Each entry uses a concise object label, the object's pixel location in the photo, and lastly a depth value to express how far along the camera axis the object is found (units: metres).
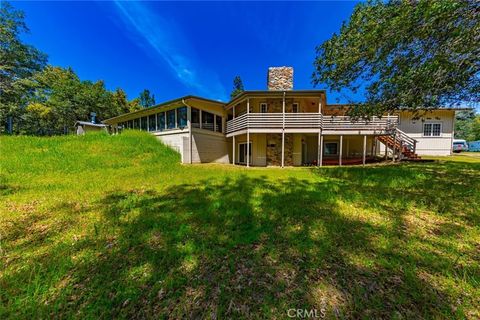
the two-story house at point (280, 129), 13.20
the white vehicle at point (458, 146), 25.23
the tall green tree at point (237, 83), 47.07
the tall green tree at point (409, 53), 4.68
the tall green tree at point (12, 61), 18.19
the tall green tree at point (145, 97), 55.55
